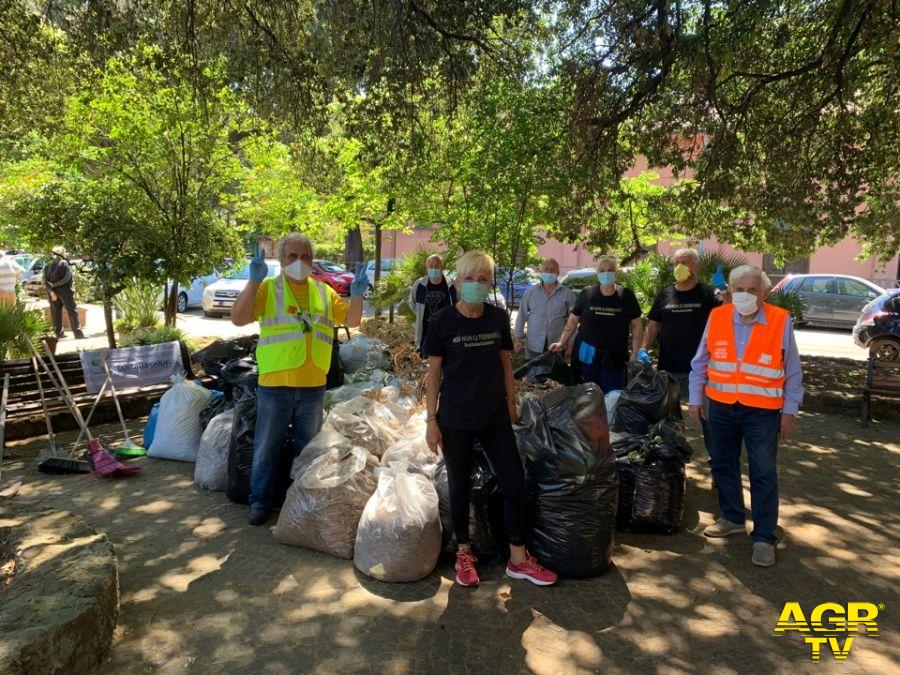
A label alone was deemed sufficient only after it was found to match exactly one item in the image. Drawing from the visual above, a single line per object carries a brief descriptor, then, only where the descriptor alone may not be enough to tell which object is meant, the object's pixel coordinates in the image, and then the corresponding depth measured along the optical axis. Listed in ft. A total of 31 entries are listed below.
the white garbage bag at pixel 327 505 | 11.32
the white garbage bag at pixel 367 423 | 14.03
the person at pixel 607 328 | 16.84
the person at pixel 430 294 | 22.63
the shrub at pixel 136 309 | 33.76
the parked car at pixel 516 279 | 32.78
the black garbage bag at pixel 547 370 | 18.01
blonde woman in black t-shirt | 10.34
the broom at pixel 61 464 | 15.48
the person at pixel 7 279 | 28.73
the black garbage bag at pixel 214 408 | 16.75
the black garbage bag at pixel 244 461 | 13.55
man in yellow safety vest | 12.49
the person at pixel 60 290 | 36.19
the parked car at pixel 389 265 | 39.27
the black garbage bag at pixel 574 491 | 10.53
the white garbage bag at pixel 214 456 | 14.65
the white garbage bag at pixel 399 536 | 10.36
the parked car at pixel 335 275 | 68.18
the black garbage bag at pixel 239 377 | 16.34
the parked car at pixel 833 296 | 53.57
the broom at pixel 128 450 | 16.69
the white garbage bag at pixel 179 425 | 16.60
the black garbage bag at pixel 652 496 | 12.40
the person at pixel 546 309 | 20.21
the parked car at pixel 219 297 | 57.26
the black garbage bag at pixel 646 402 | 13.88
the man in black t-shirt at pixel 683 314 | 15.03
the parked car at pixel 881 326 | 35.35
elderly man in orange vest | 11.32
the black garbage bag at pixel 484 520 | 11.06
